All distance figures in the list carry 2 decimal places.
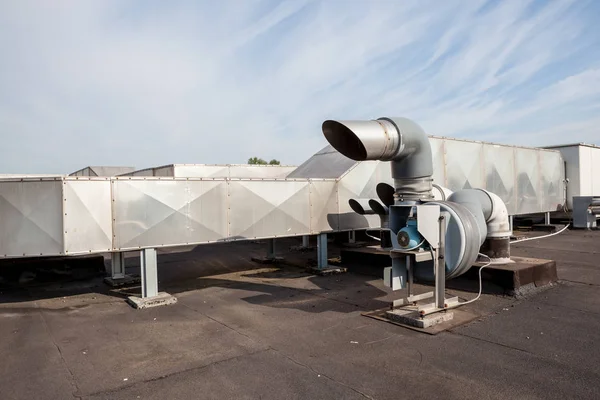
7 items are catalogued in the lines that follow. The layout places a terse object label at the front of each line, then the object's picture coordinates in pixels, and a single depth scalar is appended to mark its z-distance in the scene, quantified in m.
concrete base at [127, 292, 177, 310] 8.12
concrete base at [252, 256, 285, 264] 13.23
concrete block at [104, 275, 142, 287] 10.33
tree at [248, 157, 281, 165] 77.30
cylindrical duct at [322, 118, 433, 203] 6.63
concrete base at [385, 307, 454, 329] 6.37
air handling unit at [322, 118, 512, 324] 6.57
